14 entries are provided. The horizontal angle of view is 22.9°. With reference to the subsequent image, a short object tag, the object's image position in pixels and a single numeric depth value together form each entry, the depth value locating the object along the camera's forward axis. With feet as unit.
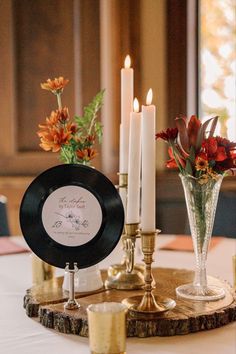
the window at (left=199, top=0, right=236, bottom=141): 10.27
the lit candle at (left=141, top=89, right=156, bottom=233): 3.77
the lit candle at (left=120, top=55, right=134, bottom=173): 4.60
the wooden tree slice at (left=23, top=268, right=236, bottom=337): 3.69
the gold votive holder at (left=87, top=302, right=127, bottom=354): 3.20
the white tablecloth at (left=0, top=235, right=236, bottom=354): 3.49
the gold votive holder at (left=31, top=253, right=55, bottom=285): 4.81
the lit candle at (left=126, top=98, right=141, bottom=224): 4.16
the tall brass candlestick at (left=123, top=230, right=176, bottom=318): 3.76
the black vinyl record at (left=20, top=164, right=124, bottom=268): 3.96
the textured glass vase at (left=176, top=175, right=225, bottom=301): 4.07
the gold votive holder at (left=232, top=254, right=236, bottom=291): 4.63
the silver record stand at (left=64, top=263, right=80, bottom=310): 3.95
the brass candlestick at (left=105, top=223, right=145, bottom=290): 4.31
